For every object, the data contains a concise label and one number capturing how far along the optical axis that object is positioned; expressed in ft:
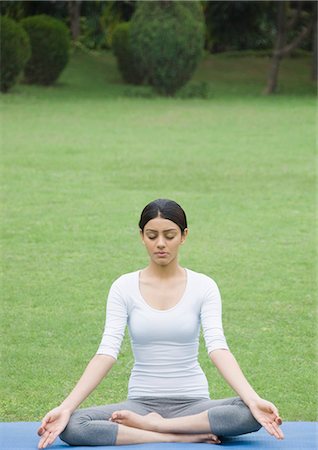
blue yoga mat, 13.12
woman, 13.21
